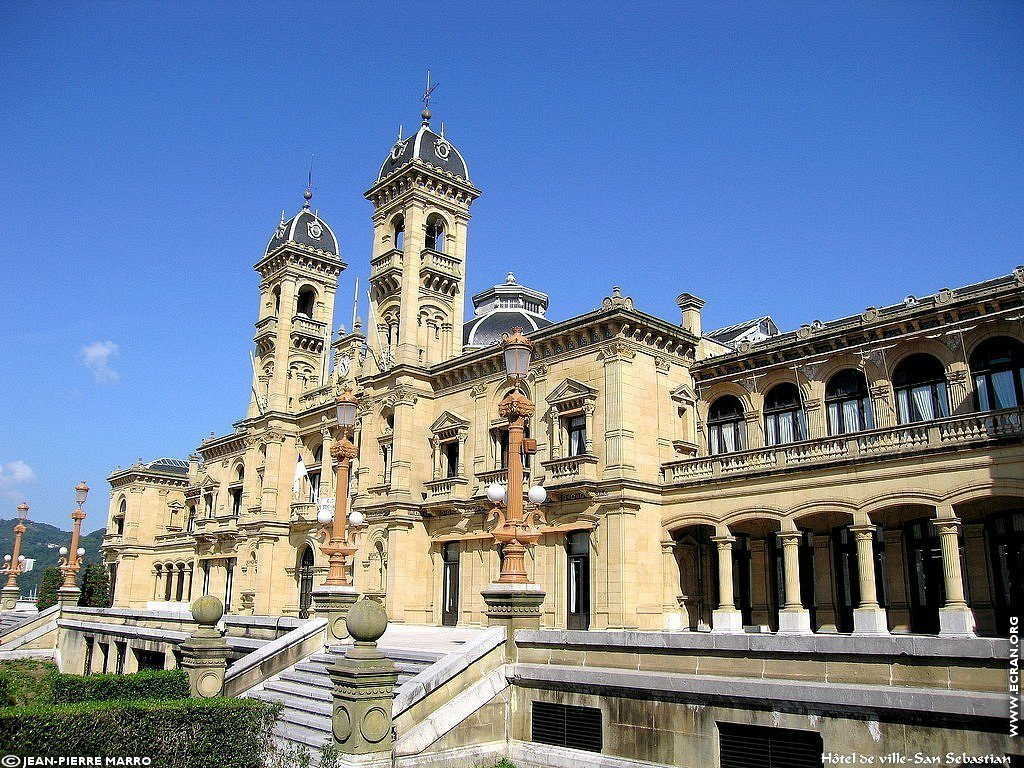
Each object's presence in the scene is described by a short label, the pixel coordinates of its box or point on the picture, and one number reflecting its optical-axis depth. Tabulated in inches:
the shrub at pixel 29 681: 824.3
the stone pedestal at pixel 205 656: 734.5
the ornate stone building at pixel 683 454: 899.4
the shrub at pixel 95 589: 2407.5
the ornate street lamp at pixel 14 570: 1889.8
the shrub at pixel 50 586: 2215.8
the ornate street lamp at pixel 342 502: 924.0
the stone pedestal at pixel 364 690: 506.3
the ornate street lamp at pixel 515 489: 657.6
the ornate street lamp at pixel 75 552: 1676.9
